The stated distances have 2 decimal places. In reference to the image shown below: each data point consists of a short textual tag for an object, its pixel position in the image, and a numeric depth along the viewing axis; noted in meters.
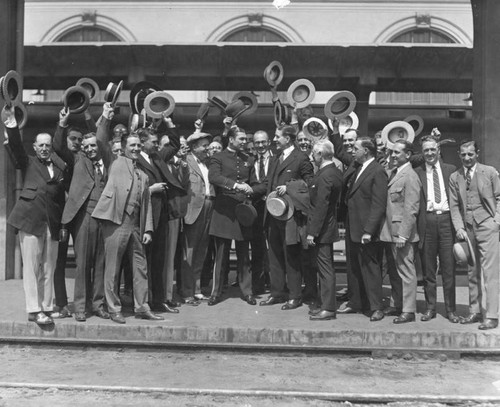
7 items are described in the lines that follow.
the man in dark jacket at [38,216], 6.71
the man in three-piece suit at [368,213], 7.12
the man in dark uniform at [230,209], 7.88
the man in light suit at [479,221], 6.85
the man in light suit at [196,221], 8.11
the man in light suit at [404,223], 6.97
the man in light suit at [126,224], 6.93
